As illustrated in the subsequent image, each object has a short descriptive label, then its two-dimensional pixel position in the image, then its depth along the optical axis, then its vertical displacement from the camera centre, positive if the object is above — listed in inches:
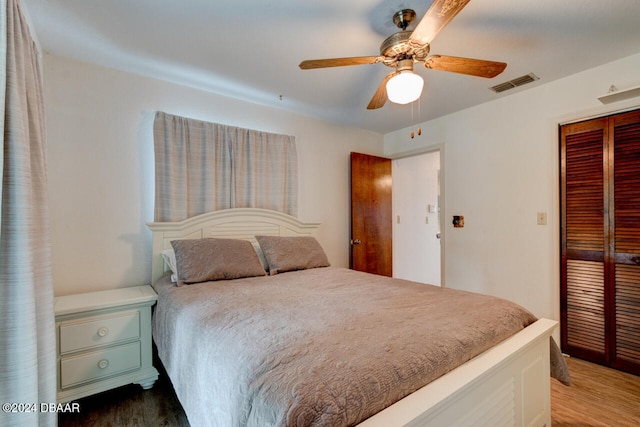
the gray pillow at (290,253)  97.8 -15.0
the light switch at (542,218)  101.7 -3.6
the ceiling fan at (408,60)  61.7 +33.4
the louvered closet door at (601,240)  85.5 -10.2
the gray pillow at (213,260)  81.2 -14.4
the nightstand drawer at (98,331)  69.4 -29.9
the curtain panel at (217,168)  95.7 +16.3
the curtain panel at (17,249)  42.5 -5.3
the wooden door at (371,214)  143.9 -2.2
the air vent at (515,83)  96.7 +43.8
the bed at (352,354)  33.4 -20.6
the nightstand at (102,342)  69.3 -32.9
